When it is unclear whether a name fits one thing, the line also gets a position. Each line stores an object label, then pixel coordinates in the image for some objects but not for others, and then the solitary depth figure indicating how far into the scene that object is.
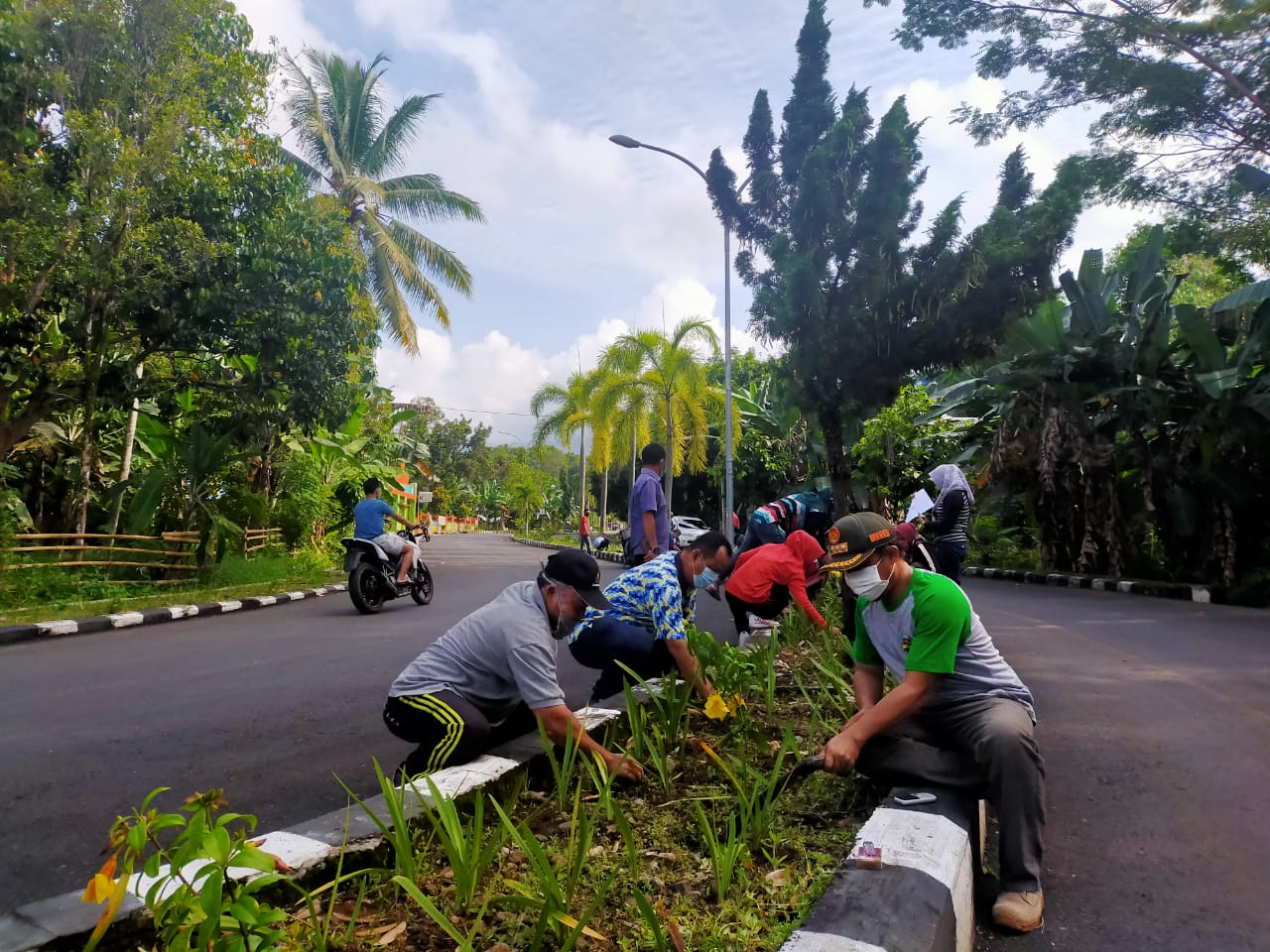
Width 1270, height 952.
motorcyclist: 11.18
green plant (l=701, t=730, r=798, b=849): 2.80
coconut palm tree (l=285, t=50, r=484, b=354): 22.83
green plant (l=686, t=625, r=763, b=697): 4.50
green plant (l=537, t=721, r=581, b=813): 2.98
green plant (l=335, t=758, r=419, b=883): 2.33
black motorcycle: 10.92
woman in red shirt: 6.76
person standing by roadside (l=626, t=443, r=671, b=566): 7.37
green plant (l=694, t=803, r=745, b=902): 2.43
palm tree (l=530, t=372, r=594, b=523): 34.44
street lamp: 18.43
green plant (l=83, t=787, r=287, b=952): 1.70
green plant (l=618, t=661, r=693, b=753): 3.77
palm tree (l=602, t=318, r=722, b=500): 28.81
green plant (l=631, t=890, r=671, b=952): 1.98
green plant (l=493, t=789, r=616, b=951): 2.00
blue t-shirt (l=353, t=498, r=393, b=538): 11.20
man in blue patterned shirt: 4.80
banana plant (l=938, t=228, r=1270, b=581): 13.30
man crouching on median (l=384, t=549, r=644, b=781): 3.33
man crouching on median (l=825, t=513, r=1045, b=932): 2.92
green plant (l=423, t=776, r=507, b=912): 2.29
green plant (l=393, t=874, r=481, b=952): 1.95
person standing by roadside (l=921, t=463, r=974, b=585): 7.01
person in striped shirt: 7.87
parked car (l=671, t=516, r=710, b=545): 27.00
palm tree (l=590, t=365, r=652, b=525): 30.06
